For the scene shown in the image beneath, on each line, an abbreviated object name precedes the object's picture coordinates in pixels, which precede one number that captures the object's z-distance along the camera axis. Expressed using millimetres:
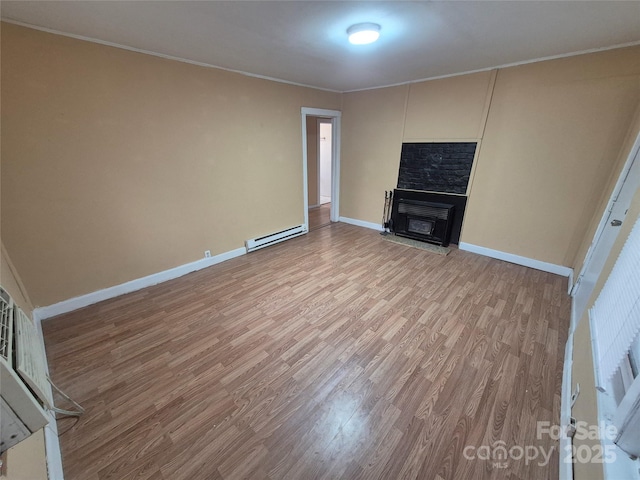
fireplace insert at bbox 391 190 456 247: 3727
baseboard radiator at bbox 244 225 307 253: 3647
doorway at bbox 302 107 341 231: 4266
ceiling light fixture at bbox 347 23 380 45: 1817
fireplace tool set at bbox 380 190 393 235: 4293
